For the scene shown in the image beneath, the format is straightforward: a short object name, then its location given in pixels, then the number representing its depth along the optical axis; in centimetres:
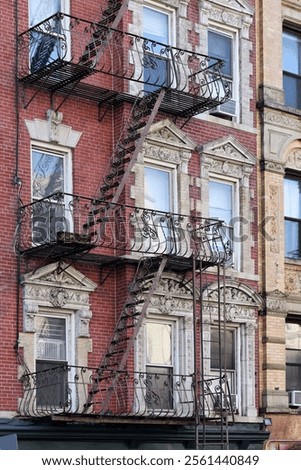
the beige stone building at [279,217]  2205
